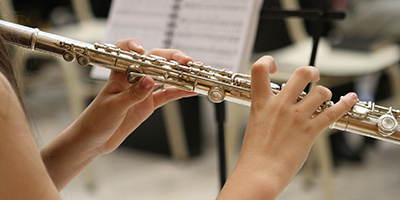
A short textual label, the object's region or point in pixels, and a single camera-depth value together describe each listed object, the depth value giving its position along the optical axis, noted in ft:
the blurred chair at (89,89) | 7.31
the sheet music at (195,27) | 5.03
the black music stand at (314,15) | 4.84
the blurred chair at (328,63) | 5.80
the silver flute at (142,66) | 4.55
